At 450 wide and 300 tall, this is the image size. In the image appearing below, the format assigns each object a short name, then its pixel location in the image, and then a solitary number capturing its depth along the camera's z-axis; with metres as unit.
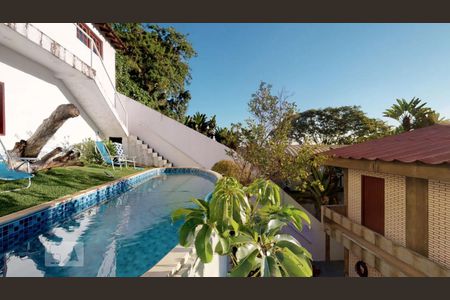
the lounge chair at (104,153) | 10.25
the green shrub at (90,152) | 11.12
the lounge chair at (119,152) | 11.80
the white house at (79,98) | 7.47
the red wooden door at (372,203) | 6.45
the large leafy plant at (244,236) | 1.73
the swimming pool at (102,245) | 2.97
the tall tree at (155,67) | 17.52
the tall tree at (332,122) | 31.48
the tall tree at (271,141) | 8.85
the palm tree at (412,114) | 14.67
